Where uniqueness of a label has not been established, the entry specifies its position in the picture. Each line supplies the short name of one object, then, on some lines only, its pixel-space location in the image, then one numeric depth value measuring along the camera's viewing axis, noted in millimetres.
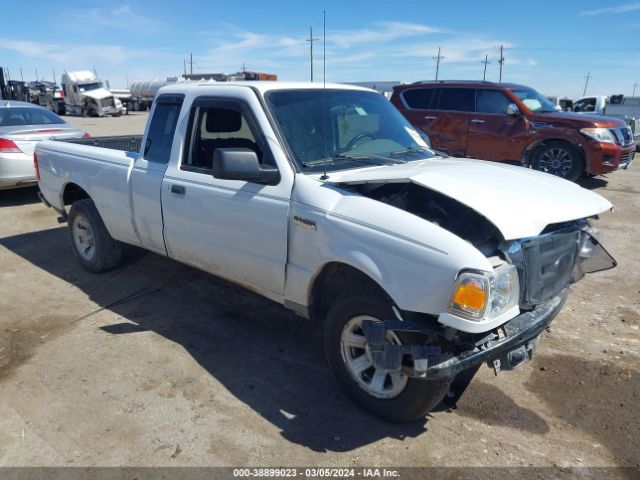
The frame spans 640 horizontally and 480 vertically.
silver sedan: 8289
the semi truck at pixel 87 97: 37531
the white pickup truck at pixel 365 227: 2746
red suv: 9852
